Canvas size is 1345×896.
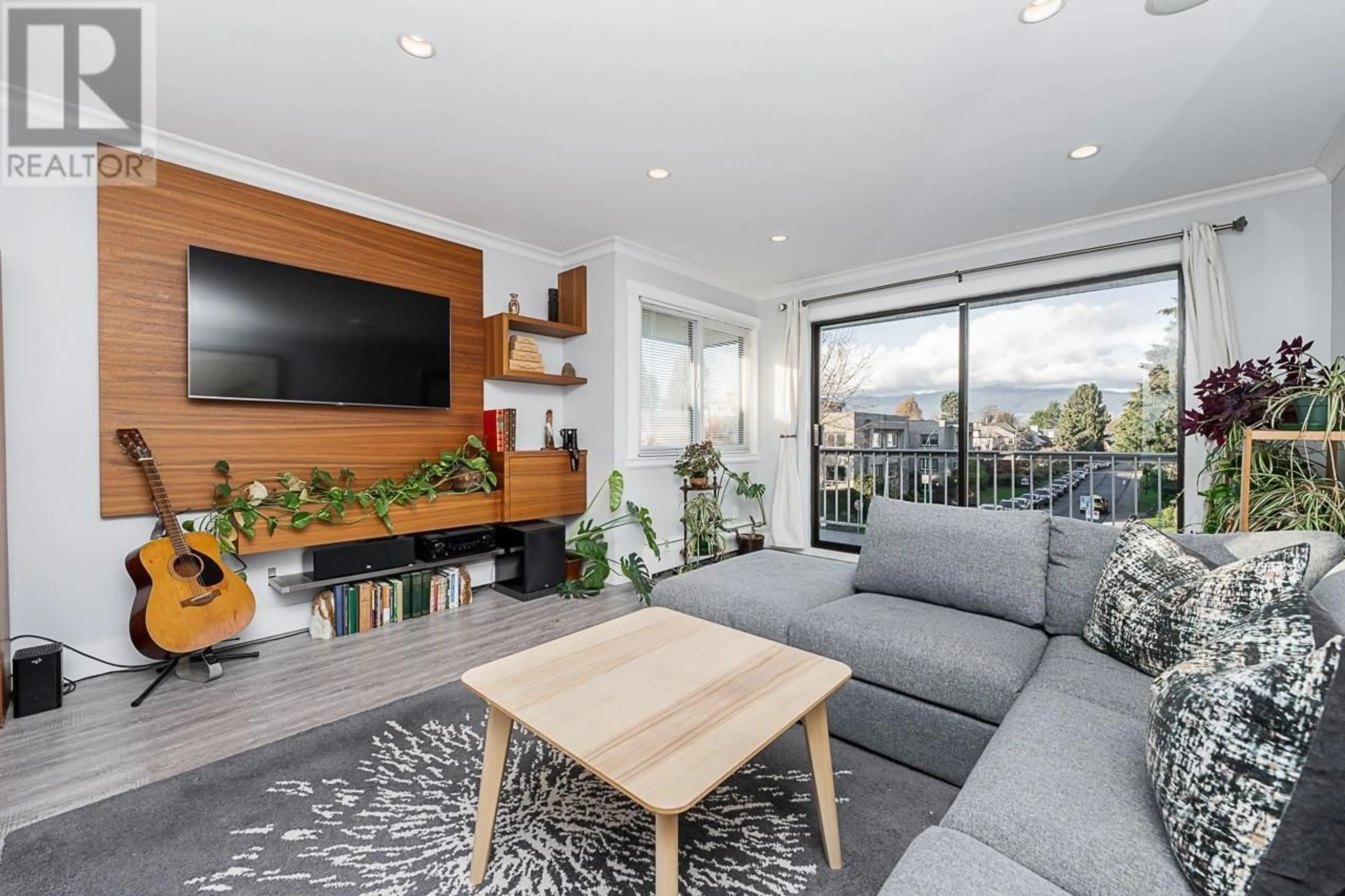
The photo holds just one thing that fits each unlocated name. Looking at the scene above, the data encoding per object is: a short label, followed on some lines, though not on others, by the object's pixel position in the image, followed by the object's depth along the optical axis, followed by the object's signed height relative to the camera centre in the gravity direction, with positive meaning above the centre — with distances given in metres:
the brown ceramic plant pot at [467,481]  3.57 -0.21
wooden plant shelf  2.26 -0.03
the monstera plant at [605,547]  3.71 -0.72
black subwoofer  3.70 -0.78
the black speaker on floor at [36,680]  2.09 -0.89
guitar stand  2.41 -0.99
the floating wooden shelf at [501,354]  3.72 +0.66
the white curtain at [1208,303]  3.09 +0.82
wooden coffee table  1.04 -0.61
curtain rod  3.09 +1.29
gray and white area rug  1.33 -1.06
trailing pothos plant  2.64 -0.26
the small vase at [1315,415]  2.28 +0.12
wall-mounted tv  2.71 +0.63
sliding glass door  3.59 +0.31
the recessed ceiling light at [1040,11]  1.77 +1.44
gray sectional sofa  0.89 -0.66
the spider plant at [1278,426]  2.26 +0.05
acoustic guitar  2.23 -0.60
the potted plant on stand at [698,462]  4.29 -0.11
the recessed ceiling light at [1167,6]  1.75 +1.43
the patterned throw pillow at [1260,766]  0.71 -0.46
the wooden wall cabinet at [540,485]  3.66 -0.26
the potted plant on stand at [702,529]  4.32 -0.65
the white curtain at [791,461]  4.94 -0.13
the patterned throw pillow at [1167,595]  1.29 -0.40
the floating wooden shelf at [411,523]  2.74 -0.43
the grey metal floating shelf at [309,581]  2.87 -0.71
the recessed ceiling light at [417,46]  1.95 +1.47
